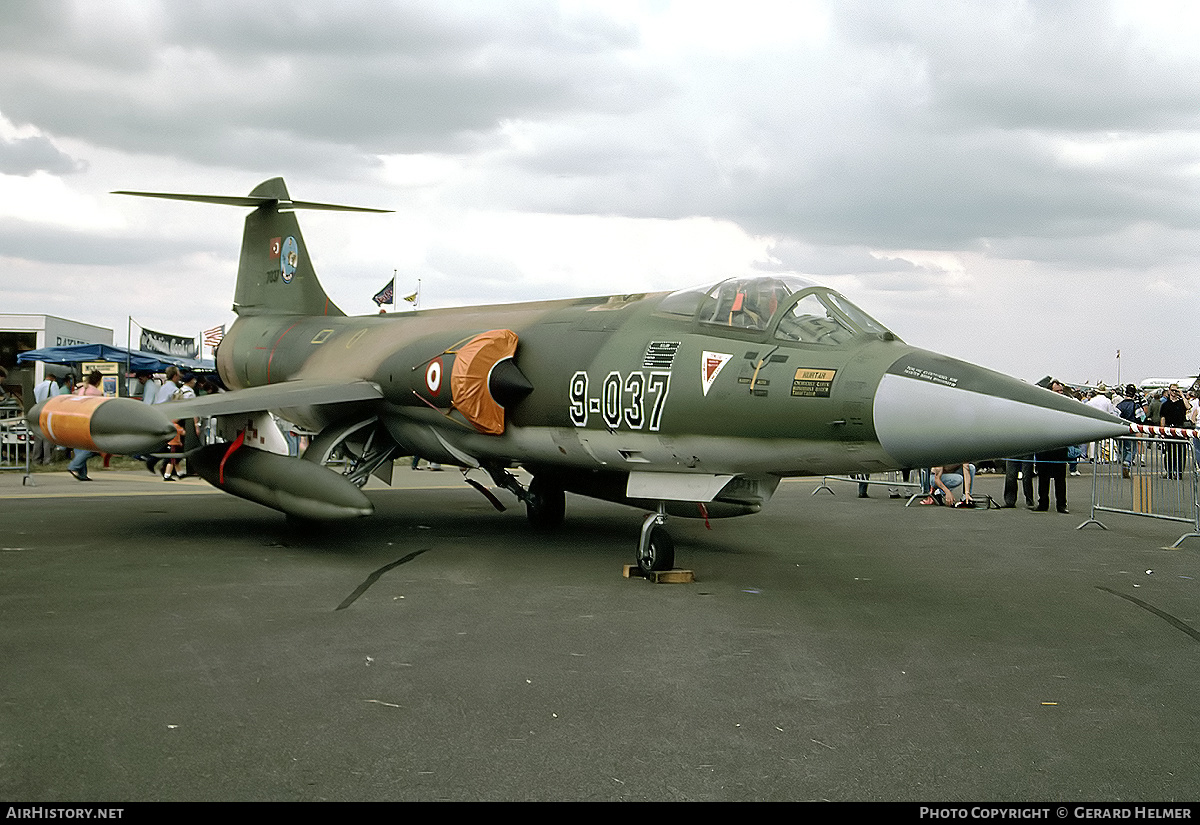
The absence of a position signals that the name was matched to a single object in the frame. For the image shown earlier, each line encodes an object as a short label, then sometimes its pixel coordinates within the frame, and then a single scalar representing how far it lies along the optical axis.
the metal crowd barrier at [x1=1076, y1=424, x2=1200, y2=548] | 11.96
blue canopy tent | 22.42
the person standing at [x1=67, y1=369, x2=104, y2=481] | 16.75
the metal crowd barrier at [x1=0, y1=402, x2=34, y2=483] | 18.54
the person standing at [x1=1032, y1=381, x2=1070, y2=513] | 14.76
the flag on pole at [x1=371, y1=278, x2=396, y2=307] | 26.16
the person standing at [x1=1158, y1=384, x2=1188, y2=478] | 20.17
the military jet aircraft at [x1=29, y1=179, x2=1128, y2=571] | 6.92
